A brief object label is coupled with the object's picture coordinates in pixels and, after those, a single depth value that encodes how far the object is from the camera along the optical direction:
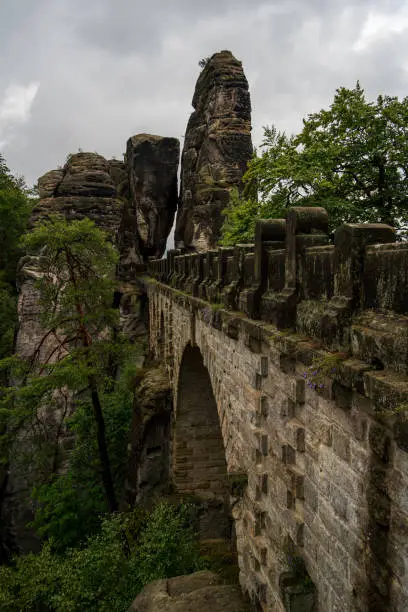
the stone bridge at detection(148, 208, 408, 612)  2.89
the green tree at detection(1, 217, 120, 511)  12.15
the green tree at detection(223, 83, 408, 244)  11.65
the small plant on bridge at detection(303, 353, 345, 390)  3.35
